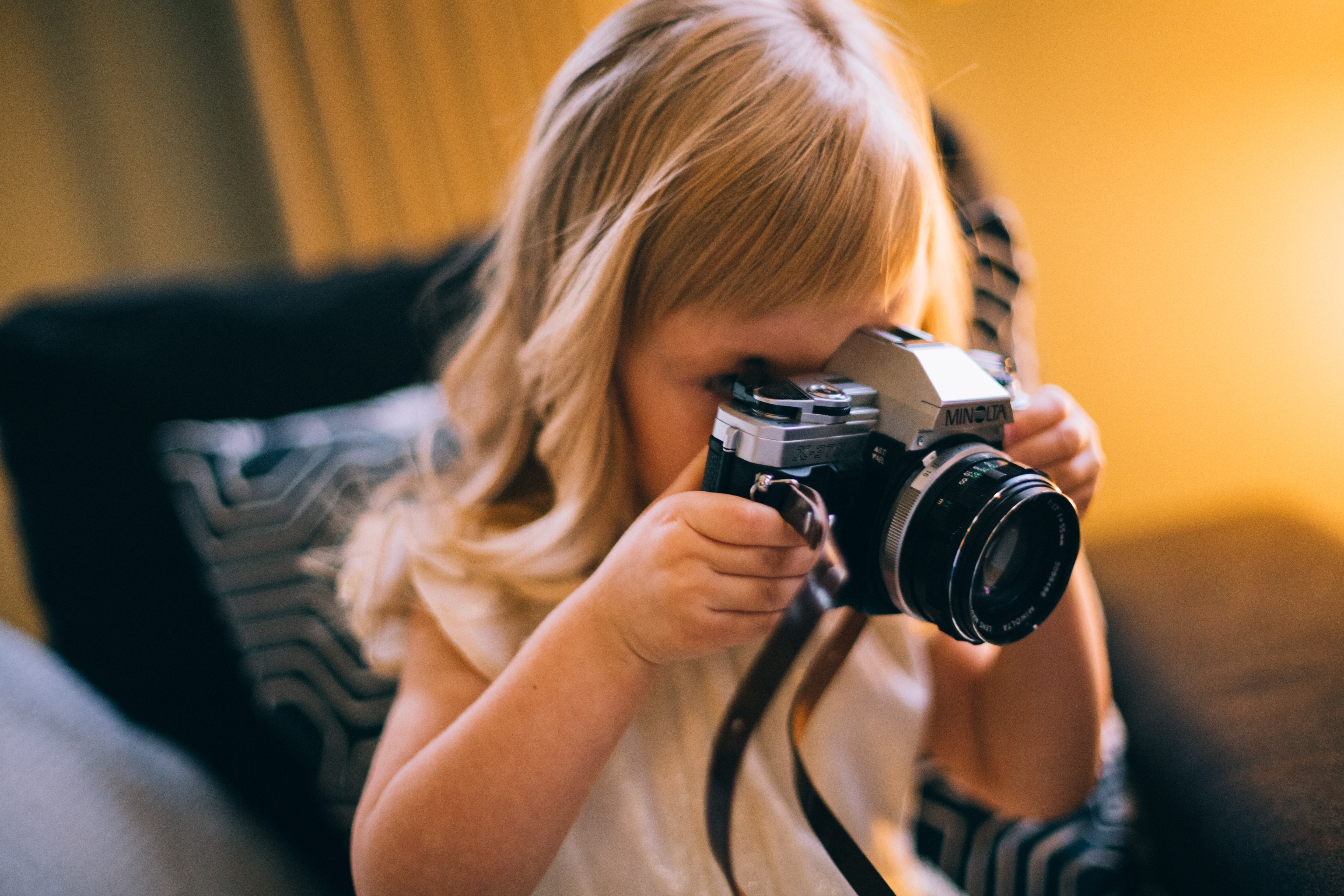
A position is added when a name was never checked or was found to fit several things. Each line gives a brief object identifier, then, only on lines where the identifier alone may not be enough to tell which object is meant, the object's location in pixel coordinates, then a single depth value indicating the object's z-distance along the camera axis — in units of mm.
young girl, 430
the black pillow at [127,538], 663
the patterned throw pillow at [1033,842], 659
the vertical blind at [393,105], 1104
